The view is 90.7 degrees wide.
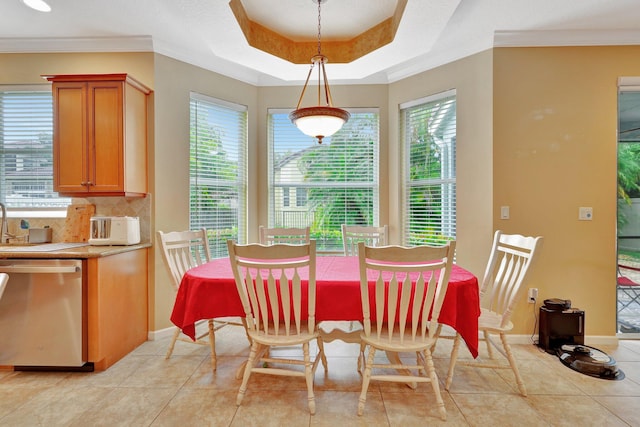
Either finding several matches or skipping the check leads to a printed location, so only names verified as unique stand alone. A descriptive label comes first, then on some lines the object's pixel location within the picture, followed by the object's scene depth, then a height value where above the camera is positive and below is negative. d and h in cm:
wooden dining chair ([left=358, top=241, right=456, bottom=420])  162 -50
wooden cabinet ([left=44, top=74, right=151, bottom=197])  257 +62
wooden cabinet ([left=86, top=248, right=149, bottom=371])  225 -74
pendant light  219 +65
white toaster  259 -16
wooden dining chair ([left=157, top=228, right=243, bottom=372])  228 -35
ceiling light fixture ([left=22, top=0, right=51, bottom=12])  233 +155
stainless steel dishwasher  222 -75
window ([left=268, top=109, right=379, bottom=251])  366 +39
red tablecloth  181 -53
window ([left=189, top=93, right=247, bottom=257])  323 +44
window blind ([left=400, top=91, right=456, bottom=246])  319 +44
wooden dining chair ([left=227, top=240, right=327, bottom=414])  168 -51
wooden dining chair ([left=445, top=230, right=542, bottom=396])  195 -55
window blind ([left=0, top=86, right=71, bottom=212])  297 +55
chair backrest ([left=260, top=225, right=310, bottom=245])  297 -22
